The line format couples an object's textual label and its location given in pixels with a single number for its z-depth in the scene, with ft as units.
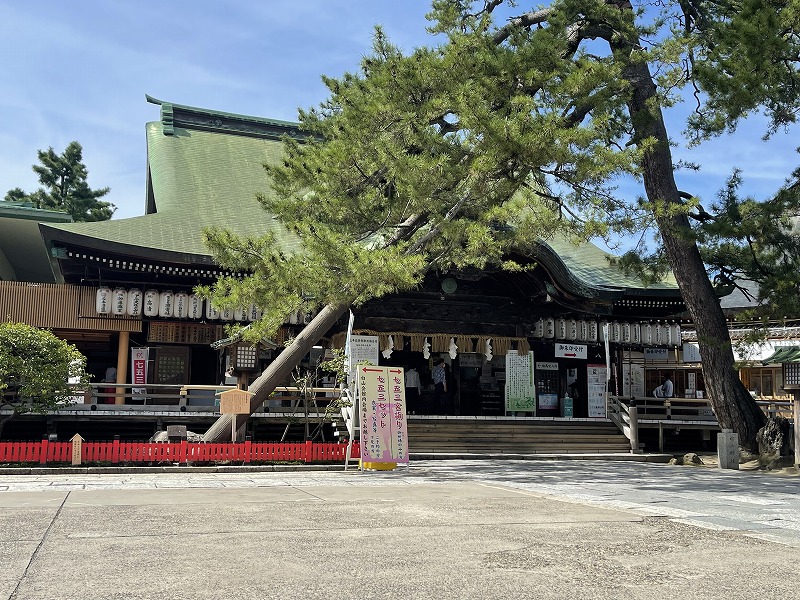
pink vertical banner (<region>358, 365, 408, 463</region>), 43.98
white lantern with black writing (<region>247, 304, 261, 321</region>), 62.75
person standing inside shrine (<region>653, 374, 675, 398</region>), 77.20
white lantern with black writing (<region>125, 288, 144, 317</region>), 59.93
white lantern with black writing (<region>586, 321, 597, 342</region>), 71.97
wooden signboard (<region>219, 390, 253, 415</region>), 47.06
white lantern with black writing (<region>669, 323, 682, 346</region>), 74.79
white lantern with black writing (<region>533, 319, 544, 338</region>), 70.13
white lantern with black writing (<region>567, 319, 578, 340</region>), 71.10
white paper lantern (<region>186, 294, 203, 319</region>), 61.52
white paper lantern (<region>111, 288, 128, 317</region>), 59.52
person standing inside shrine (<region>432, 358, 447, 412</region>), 72.64
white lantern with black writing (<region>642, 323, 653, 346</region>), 74.01
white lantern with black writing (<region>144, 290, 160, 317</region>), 60.23
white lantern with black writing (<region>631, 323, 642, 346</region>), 73.51
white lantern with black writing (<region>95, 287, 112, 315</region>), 59.06
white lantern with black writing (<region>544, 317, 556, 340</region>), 70.28
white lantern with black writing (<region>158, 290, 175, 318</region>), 60.64
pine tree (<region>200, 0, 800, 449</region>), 41.83
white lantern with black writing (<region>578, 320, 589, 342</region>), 71.51
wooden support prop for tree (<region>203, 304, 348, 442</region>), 49.14
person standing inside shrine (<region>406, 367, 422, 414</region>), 72.02
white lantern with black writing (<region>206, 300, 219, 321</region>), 61.62
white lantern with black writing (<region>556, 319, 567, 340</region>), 70.64
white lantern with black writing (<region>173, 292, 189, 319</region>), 61.05
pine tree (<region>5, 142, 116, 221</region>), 124.88
